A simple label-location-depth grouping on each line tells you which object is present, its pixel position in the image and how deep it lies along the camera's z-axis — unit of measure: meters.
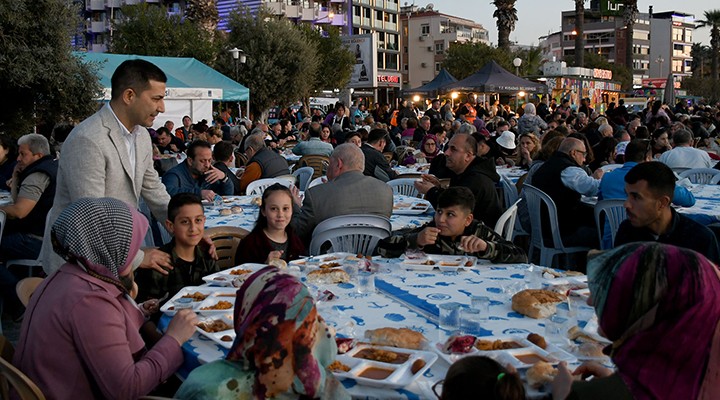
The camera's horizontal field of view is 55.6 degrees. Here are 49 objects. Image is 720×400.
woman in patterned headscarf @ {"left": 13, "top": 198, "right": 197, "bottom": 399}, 2.52
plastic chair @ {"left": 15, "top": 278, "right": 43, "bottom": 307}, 3.21
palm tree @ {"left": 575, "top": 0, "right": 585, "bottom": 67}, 45.47
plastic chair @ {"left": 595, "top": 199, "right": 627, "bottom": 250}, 6.20
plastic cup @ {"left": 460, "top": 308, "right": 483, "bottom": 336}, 3.06
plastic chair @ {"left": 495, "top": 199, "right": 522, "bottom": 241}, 5.93
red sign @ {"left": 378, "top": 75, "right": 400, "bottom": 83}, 69.44
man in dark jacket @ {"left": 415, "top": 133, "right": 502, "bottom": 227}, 6.26
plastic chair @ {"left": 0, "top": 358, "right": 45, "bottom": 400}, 2.41
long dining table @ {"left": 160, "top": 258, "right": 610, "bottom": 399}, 2.67
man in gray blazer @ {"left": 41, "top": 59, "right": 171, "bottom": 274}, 4.07
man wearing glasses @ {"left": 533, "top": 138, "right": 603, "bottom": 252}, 6.99
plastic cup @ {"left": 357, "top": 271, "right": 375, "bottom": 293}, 3.79
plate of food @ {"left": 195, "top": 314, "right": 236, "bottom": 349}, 2.90
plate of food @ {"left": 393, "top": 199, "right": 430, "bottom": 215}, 6.68
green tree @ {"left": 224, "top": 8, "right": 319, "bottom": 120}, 34.62
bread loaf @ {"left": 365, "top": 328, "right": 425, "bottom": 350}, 2.84
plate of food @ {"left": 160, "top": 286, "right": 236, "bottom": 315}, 3.44
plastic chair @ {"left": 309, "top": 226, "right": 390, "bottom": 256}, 5.23
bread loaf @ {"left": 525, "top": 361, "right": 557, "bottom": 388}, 2.44
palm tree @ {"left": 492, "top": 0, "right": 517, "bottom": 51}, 49.25
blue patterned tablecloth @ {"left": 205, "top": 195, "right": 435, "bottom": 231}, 6.11
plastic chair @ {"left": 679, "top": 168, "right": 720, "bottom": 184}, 8.95
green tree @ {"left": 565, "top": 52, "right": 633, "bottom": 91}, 80.69
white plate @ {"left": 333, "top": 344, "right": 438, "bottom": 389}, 2.45
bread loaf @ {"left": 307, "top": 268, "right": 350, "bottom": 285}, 3.92
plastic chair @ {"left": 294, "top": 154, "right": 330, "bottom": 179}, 12.14
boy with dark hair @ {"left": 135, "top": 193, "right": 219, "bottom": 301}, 4.14
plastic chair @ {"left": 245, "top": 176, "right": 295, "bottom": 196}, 8.53
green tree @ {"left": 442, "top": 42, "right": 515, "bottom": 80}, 62.25
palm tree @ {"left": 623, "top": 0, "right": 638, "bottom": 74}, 57.79
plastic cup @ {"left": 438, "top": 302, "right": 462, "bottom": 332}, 3.12
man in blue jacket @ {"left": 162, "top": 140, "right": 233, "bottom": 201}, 7.32
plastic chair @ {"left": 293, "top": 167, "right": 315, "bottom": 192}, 9.91
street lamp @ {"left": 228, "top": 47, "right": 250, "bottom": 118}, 26.42
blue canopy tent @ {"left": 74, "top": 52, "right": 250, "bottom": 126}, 22.55
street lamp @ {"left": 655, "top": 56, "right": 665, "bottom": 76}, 108.94
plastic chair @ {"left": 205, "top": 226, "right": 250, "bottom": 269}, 5.16
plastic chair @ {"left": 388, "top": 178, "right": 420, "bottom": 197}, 8.83
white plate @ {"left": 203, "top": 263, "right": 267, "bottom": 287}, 3.93
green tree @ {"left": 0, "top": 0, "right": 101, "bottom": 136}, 14.04
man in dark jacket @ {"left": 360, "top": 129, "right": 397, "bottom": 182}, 10.16
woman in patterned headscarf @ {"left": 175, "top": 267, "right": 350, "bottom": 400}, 2.06
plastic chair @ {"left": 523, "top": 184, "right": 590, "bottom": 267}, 6.85
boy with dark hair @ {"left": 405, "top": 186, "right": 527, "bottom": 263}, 4.48
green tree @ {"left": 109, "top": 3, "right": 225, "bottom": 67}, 38.94
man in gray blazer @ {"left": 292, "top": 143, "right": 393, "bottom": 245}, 5.65
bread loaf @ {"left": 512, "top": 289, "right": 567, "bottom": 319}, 3.25
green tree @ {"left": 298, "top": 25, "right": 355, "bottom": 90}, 46.91
